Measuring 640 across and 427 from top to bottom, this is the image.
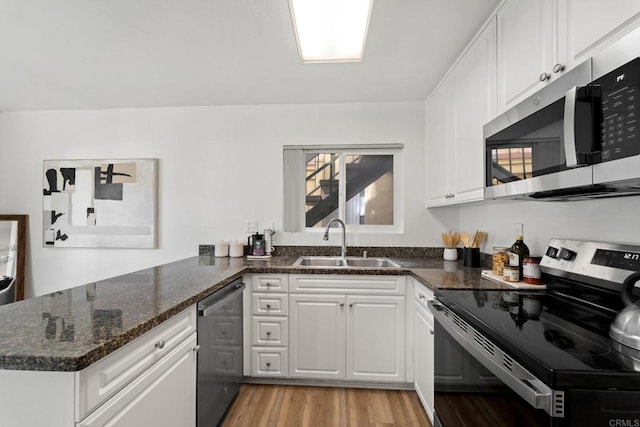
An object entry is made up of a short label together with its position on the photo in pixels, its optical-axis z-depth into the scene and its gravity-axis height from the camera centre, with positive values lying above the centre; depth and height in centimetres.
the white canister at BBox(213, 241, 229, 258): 263 -32
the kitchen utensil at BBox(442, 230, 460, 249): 251 -21
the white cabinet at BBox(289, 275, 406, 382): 209 -81
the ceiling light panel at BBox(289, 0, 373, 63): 145 +103
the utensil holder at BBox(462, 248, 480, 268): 215 -31
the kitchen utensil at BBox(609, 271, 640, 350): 79 -29
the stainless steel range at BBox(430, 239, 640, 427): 66 -37
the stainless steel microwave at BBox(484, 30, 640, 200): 74 +25
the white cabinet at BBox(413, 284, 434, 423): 170 -82
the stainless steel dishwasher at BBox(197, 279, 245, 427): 149 -80
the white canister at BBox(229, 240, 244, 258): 262 -31
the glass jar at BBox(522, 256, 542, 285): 147 -28
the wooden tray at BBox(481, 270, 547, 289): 145 -35
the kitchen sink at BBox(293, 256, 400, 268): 259 -42
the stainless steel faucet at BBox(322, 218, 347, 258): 259 -18
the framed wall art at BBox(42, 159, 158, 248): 282 +10
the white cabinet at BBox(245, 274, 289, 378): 215 -82
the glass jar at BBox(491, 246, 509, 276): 168 -25
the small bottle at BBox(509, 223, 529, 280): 157 -20
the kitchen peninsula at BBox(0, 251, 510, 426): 76 -37
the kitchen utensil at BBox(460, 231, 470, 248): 237 -19
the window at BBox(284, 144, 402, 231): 278 +27
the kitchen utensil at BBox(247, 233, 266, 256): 260 -27
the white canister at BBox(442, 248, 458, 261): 249 -33
